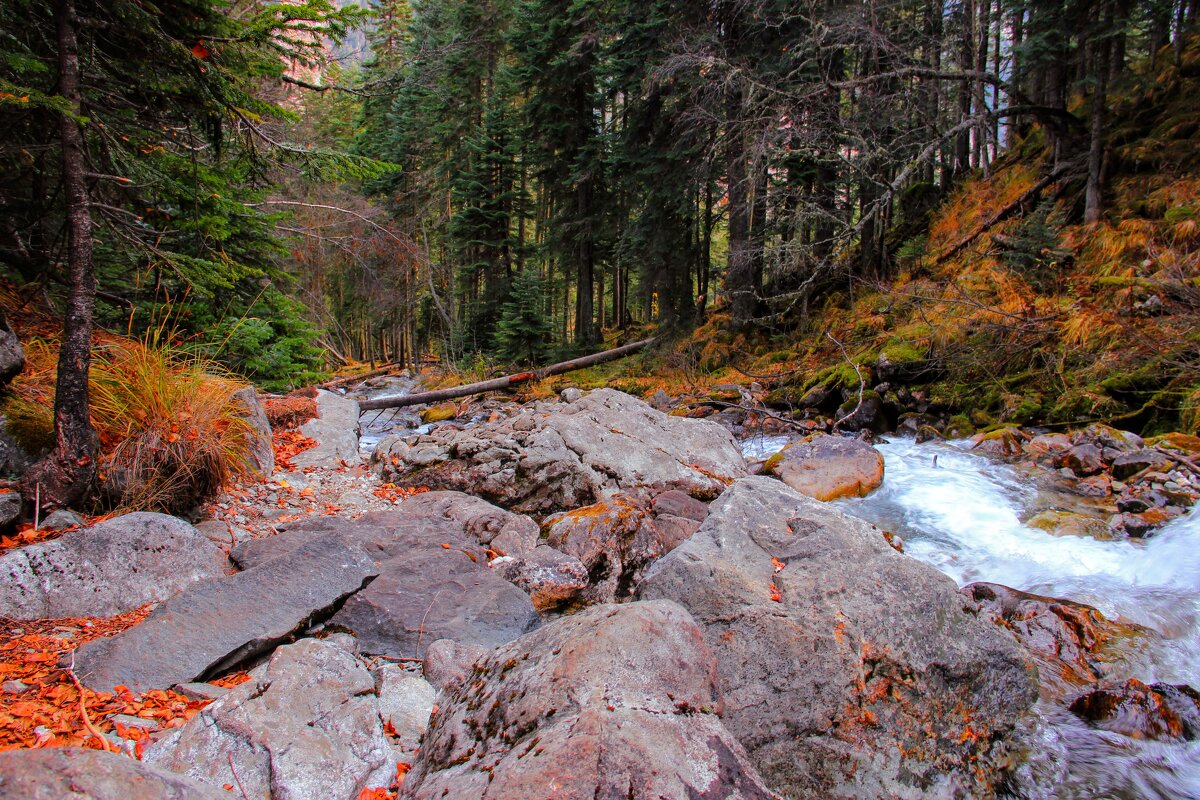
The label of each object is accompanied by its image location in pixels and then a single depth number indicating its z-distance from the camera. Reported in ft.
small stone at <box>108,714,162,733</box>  7.52
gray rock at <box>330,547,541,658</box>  11.37
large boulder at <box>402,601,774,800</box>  5.28
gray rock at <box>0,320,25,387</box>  13.08
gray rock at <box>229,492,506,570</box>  13.17
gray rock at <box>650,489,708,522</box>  17.80
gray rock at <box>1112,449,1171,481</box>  19.62
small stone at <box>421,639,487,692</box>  9.95
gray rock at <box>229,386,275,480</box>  17.64
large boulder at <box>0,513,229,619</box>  9.75
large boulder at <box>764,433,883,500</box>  22.84
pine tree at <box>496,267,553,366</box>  63.57
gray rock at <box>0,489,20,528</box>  10.83
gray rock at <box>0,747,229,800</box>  4.43
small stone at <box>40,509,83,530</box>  11.18
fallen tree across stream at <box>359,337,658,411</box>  38.14
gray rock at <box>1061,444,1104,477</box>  21.08
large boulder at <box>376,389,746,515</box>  20.68
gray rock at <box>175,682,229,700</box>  8.38
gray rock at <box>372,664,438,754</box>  8.62
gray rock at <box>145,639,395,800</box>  7.12
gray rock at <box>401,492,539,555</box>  16.40
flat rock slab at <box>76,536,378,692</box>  8.52
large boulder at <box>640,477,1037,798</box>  8.50
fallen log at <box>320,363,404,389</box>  61.85
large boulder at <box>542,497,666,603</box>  15.13
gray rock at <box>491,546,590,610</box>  14.37
